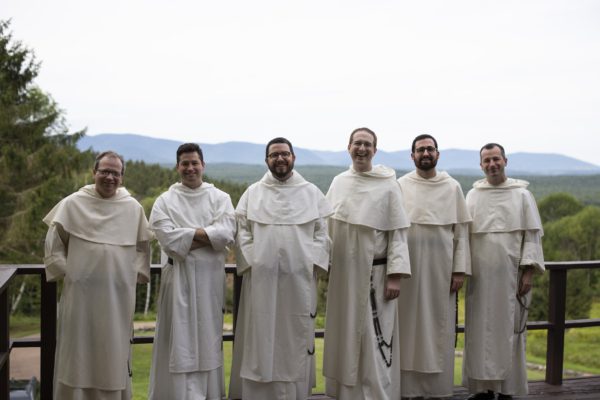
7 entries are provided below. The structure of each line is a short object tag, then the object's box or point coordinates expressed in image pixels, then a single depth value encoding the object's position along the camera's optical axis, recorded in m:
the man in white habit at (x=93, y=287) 4.34
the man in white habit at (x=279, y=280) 4.48
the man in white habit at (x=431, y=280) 4.88
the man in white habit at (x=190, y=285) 4.37
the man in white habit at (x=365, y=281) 4.59
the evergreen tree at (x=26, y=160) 26.09
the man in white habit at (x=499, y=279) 5.01
